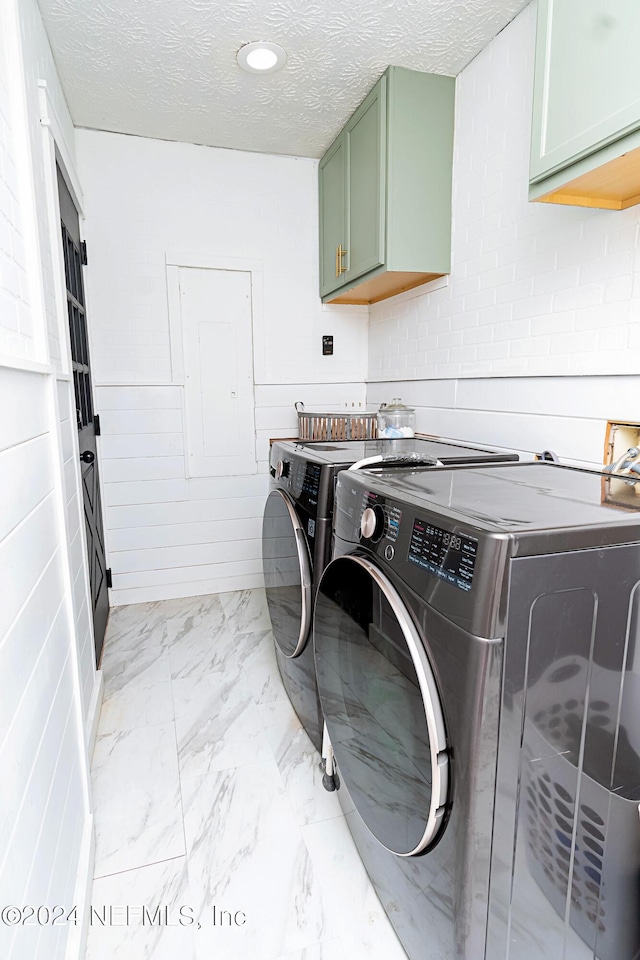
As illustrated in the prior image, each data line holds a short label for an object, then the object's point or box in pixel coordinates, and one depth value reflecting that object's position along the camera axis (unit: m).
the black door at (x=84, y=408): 2.30
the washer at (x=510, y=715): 0.80
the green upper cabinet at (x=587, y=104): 1.17
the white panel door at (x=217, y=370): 3.04
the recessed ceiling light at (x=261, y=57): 2.03
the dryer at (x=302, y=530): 1.58
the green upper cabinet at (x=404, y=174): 2.23
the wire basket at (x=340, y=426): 2.88
